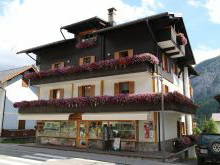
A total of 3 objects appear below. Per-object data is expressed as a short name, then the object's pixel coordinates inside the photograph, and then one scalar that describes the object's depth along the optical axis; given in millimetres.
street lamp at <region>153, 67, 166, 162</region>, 16214
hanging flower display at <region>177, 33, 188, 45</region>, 22281
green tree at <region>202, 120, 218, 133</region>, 32366
